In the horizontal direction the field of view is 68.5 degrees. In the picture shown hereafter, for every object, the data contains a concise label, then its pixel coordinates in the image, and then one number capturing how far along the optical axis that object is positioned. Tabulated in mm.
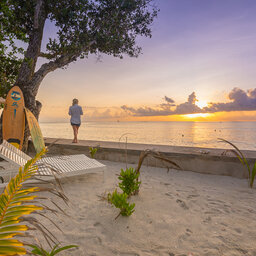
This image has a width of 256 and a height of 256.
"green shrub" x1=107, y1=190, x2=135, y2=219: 2385
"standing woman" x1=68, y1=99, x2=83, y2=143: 7949
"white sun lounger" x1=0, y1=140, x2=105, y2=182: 3097
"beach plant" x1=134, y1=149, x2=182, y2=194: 2335
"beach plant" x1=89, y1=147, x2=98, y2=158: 5521
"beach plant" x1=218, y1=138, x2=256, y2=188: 3457
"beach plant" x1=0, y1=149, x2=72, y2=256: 585
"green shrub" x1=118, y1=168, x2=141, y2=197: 2859
